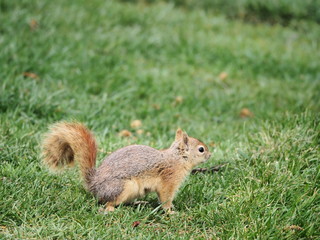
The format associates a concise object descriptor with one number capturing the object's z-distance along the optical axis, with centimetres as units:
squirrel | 720
